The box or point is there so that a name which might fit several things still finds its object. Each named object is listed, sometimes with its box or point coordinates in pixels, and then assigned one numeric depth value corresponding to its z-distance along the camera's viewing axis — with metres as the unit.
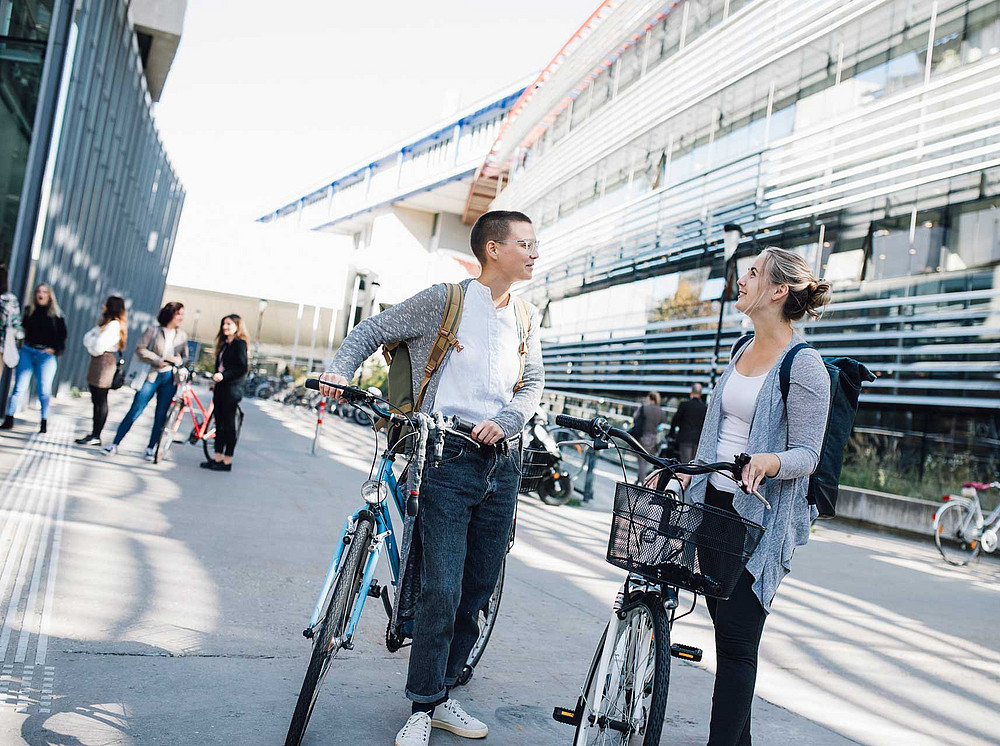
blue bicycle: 2.94
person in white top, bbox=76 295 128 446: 10.12
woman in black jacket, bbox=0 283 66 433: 10.24
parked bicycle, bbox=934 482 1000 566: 10.27
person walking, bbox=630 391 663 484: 14.96
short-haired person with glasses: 3.21
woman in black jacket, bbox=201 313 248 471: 9.99
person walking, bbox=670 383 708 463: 13.45
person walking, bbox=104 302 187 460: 9.85
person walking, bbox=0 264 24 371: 9.45
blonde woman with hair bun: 2.82
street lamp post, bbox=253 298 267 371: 52.45
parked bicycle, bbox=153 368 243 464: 10.05
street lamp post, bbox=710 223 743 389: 14.63
